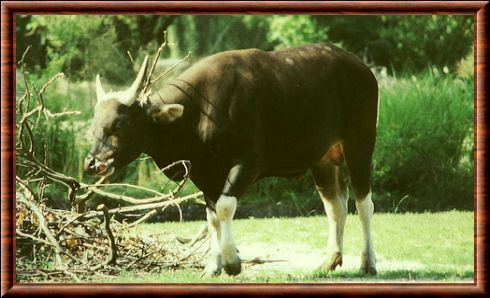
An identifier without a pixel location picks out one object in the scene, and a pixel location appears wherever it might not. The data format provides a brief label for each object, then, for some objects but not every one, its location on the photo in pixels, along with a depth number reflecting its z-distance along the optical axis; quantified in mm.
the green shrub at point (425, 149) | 29328
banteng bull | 18719
